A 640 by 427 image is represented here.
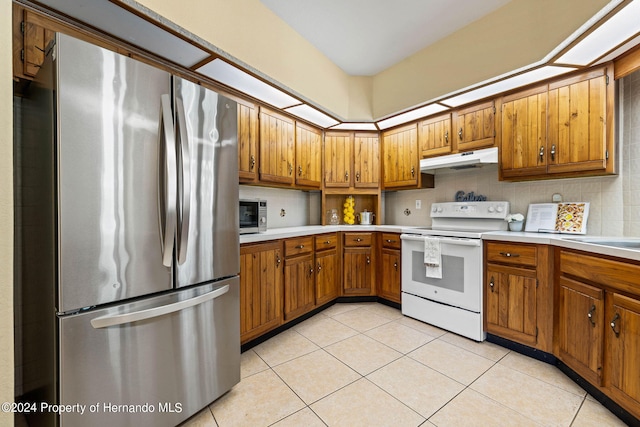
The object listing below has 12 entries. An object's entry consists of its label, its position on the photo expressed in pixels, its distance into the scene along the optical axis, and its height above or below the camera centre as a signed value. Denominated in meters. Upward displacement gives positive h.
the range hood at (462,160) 2.57 +0.53
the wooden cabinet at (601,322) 1.40 -0.68
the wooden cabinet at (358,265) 3.29 -0.67
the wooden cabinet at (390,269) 3.09 -0.69
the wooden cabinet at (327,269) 2.99 -0.68
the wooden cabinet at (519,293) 2.04 -0.68
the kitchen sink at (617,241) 1.83 -0.22
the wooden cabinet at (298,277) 2.57 -0.68
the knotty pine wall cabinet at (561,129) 2.04 +0.69
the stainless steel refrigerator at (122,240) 1.06 -0.13
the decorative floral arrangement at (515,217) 2.50 -0.06
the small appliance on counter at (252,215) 2.33 -0.03
